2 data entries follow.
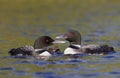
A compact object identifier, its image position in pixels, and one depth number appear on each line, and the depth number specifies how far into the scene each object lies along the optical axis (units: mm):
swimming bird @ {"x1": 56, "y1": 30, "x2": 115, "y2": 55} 19609
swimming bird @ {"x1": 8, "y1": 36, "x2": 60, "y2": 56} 19375
